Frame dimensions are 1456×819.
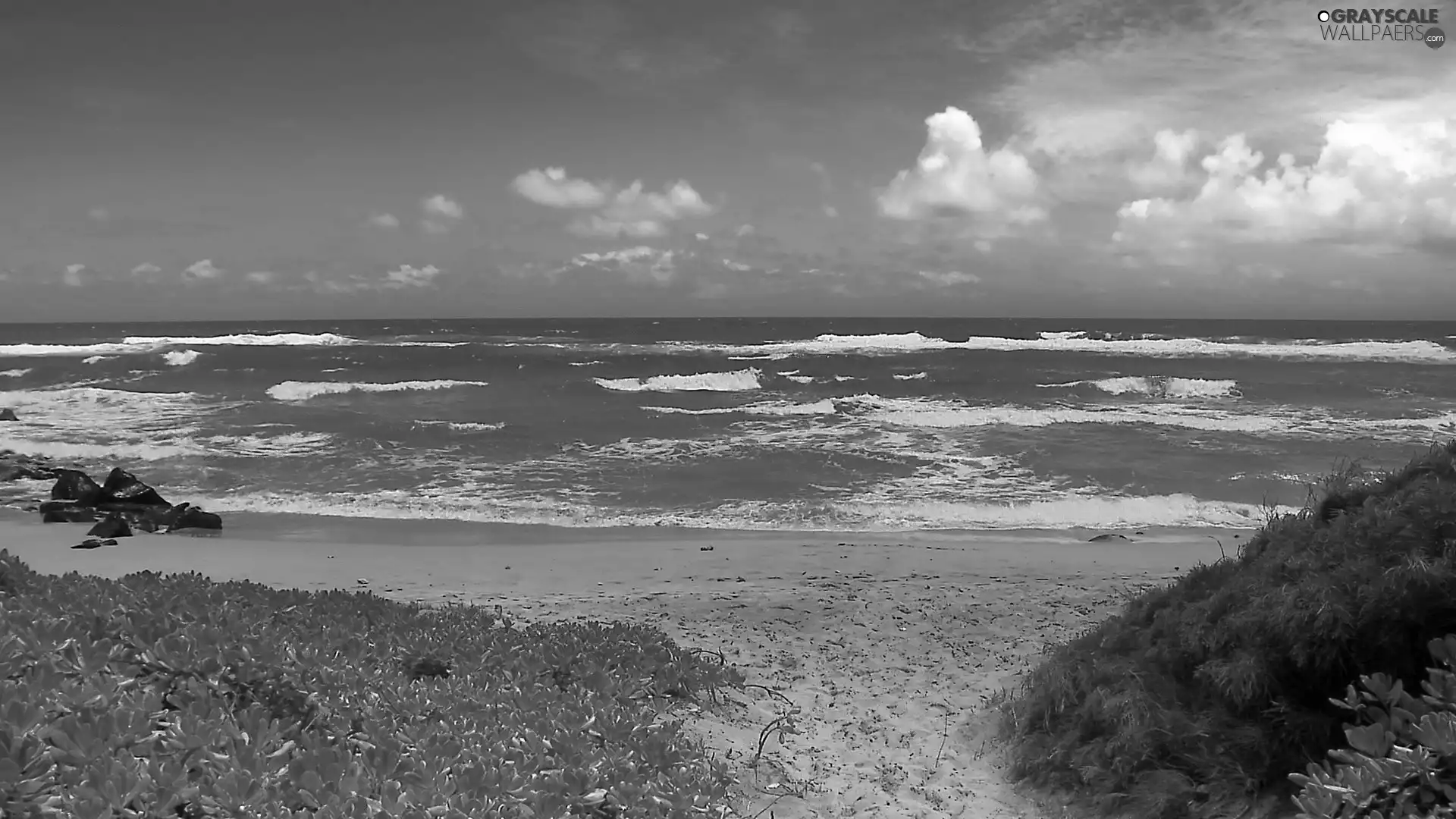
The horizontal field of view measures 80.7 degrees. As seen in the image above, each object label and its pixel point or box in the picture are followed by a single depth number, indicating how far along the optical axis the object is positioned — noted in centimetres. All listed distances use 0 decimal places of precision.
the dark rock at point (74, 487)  1384
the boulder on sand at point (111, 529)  1181
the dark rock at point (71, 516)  1302
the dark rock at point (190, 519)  1241
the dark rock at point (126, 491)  1359
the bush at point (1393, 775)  233
